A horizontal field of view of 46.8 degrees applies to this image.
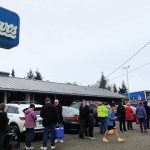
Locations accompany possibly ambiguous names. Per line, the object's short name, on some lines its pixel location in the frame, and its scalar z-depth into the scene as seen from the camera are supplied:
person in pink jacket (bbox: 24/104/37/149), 6.46
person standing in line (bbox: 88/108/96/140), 8.05
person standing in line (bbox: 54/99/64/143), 7.56
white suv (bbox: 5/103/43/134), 7.34
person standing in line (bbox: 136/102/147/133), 9.47
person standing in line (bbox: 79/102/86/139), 8.01
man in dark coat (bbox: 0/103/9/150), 5.70
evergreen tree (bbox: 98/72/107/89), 51.56
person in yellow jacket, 8.79
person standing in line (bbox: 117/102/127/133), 9.47
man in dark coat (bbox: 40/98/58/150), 6.42
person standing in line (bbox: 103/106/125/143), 7.67
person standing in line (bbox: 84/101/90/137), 8.12
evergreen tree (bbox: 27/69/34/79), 42.59
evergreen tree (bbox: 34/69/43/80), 41.17
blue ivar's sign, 7.09
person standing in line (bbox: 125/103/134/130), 10.21
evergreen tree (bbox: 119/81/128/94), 47.44
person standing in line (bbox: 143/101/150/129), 10.41
